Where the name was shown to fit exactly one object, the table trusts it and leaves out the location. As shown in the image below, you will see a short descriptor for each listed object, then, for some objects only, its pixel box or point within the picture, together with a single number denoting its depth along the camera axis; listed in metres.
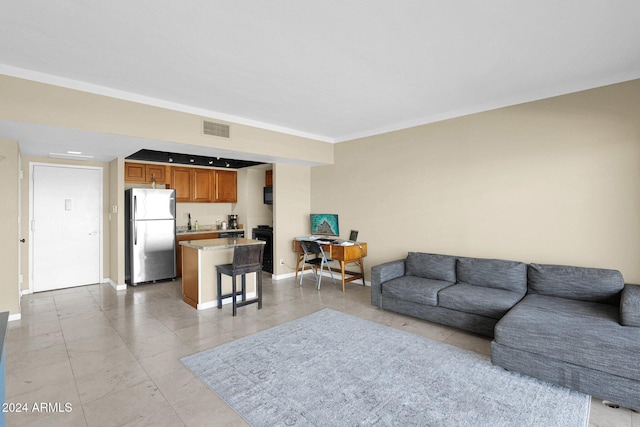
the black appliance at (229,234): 6.43
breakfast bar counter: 4.16
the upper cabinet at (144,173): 5.63
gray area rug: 2.04
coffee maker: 7.04
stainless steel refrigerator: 5.38
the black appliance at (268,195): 6.43
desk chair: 5.16
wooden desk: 5.01
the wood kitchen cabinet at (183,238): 5.96
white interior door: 5.04
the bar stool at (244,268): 3.90
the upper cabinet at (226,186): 6.80
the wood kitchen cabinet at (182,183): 6.15
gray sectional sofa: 2.21
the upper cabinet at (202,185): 6.45
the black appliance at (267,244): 6.34
